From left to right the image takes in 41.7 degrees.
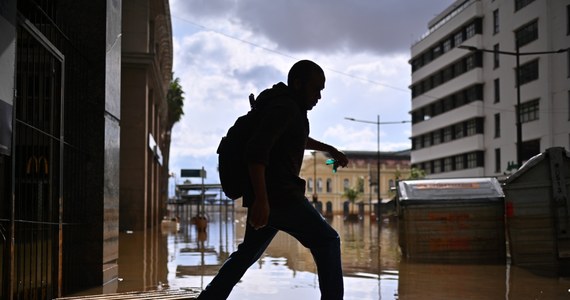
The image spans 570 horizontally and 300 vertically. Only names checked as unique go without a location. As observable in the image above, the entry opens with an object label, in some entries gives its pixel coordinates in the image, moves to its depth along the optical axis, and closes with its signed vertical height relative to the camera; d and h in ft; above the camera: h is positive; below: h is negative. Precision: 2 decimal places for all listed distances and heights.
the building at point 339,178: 407.64 +6.15
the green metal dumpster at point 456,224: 39.55 -1.88
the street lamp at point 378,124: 210.47 +18.47
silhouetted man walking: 13.38 -0.04
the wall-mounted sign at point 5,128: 15.49 +1.31
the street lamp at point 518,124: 99.55 +8.97
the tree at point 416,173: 237.47 +5.09
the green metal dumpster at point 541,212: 34.60 -1.10
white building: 156.76 +26.12
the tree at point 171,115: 168.04 +18.59
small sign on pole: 112.10 +2.59
